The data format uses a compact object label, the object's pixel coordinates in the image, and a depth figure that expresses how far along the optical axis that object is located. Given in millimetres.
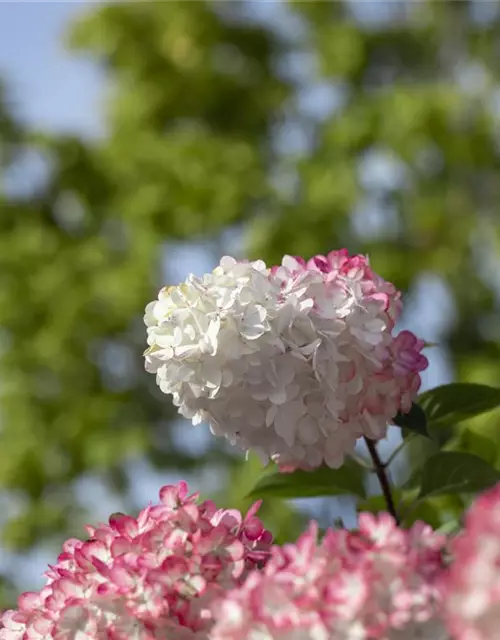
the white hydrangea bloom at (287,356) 1911
